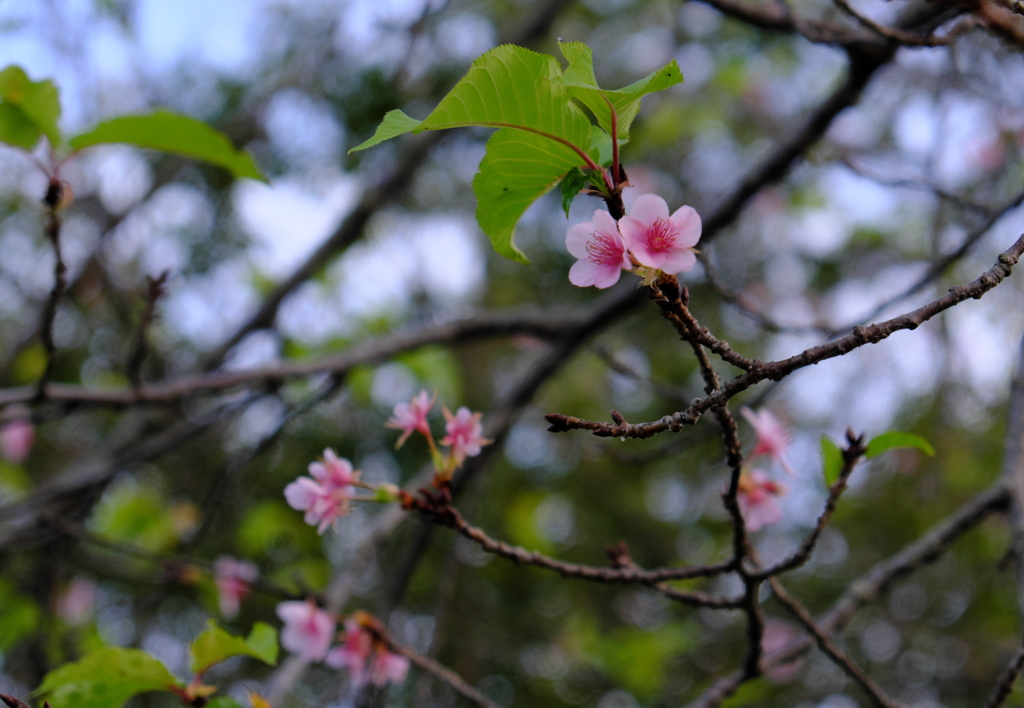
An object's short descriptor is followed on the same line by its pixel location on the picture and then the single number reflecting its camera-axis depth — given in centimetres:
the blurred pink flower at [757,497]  90
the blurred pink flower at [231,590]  146
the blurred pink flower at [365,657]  96
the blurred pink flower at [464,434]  88
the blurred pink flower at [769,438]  92
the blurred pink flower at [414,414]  90
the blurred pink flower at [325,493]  89
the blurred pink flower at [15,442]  278
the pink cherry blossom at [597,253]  77
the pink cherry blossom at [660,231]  77
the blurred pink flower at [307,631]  95
